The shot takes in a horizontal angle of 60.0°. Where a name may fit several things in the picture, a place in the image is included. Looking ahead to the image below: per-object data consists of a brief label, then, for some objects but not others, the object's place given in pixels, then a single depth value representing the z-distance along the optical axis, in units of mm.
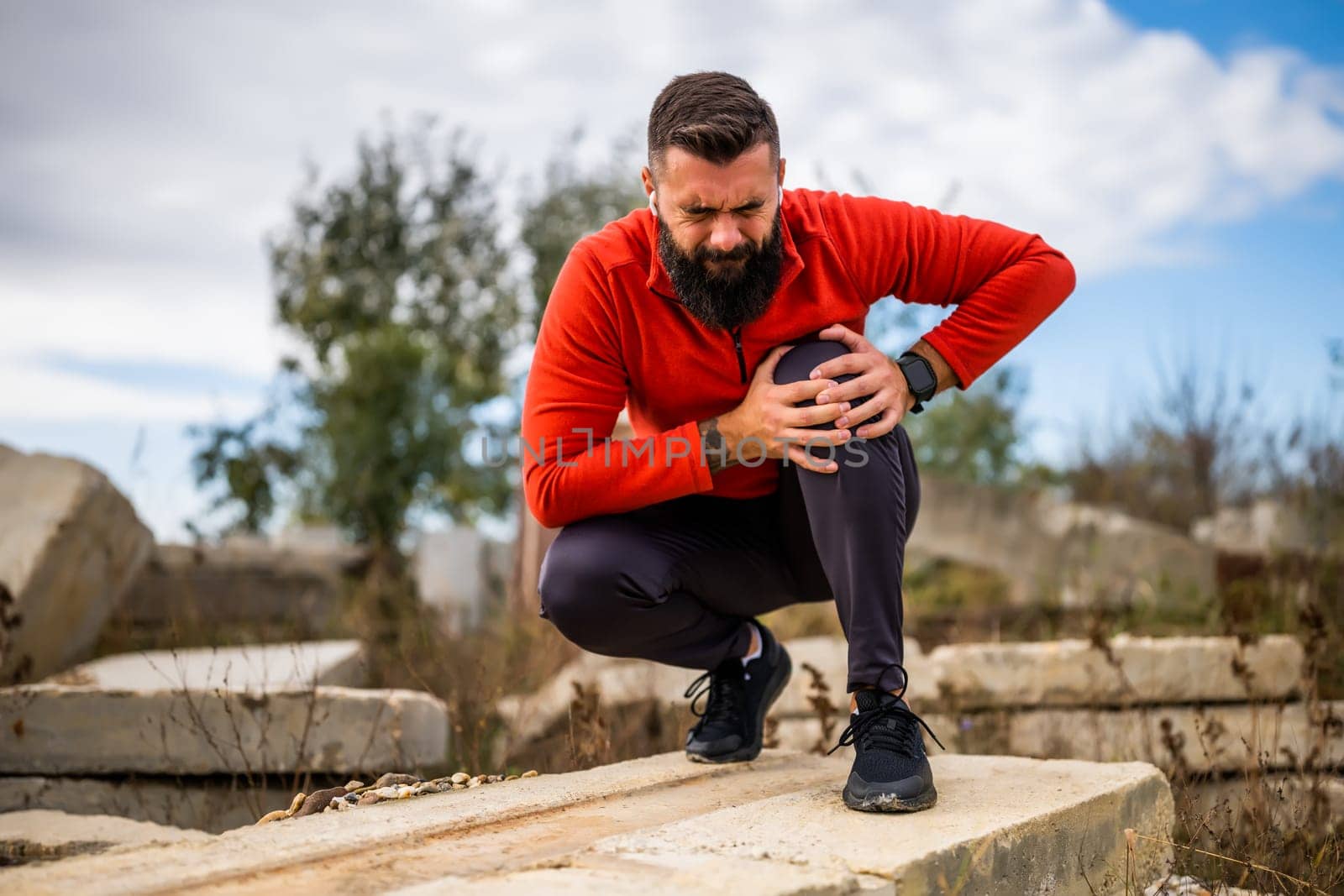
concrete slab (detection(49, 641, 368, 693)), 4223
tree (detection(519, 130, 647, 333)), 13844
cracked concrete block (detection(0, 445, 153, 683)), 4551
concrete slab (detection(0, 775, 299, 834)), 3930
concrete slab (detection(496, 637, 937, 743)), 4719
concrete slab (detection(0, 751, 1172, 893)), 1899
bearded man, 2566
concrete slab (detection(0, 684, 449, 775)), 3922
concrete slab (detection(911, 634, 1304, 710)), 4566
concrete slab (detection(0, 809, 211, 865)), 3020
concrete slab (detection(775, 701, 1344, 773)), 4266
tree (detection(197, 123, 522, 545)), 12445
